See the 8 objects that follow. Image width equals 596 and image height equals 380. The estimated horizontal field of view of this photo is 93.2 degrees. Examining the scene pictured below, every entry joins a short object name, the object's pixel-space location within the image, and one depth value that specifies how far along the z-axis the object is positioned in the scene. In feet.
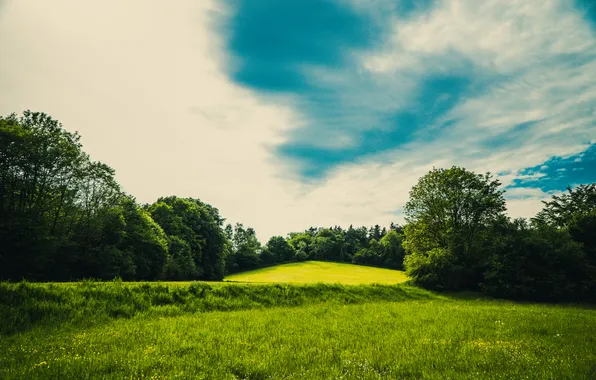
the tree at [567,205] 146.61
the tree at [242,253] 352.30
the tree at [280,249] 417.59
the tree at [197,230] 216.33
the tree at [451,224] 118.62
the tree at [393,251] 382.65
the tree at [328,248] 445.87
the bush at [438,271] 116.16
